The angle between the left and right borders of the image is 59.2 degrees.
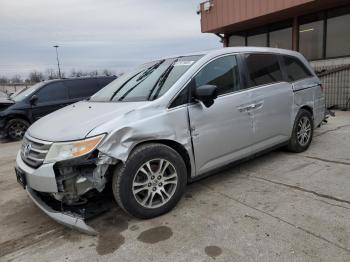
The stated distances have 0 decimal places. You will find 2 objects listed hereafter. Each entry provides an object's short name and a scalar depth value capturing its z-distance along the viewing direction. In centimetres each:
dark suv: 825
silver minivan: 282
